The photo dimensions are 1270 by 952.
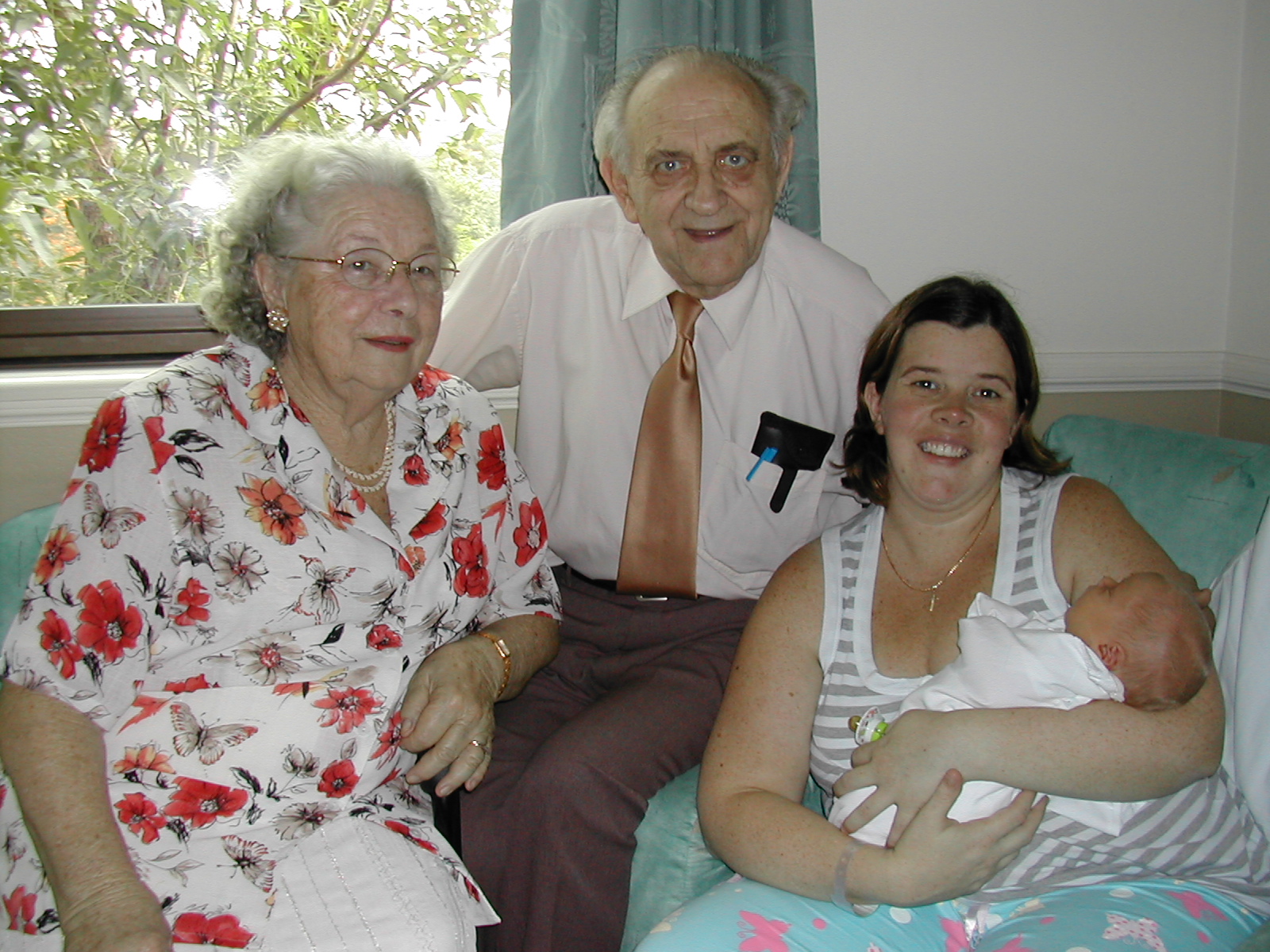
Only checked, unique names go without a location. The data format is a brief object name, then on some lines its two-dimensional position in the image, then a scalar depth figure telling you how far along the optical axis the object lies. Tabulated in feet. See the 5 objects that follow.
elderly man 5.54
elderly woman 3.68
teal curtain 6.59
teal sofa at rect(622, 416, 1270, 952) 4.60
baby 3.76
